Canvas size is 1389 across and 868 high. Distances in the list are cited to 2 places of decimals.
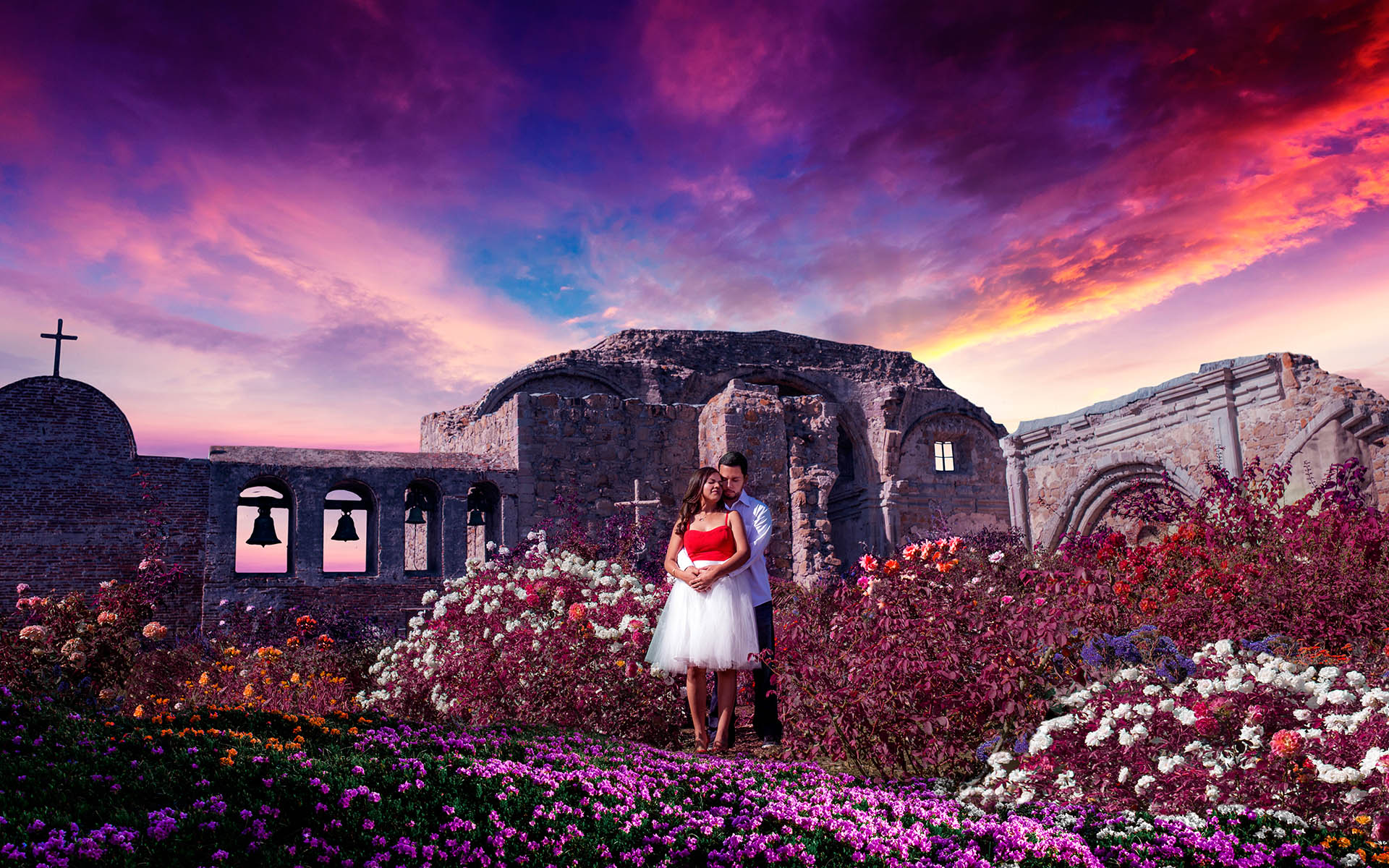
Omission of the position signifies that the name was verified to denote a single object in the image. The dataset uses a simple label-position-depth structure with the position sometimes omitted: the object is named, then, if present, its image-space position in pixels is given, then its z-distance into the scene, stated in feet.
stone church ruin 33.40
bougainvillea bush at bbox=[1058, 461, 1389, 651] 18.16
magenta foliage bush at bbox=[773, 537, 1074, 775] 14.51
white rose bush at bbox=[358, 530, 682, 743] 18.93
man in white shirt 18.31
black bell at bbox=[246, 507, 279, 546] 41.40
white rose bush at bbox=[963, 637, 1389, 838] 11.35
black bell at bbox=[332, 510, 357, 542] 43.29
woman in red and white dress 17.07
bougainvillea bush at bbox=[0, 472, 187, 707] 20.83
